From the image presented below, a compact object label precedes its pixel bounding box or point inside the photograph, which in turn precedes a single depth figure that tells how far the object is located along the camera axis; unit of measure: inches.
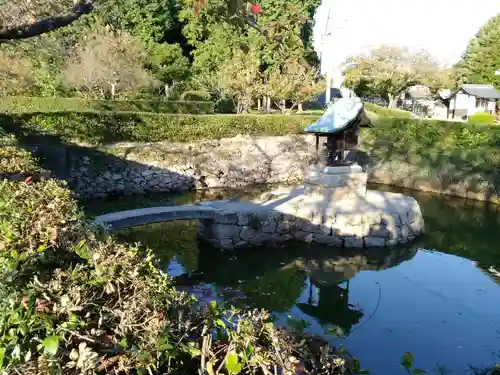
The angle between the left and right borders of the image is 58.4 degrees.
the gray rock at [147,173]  597.7
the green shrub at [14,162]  211.9
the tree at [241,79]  959.0
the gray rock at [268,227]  400.8
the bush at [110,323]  65.6
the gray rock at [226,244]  390.6
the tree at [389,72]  1291.8
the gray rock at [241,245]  394.3
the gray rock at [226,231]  390.3
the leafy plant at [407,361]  85.5
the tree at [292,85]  1002.7
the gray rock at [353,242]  400.5
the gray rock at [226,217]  389.1
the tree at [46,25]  104.1
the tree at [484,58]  1572.3
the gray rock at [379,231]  402.6
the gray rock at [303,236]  410.3
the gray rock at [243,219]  391.9
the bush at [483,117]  1158.1
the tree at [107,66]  807.1
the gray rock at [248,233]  394.3
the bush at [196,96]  1027.3
